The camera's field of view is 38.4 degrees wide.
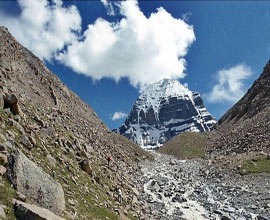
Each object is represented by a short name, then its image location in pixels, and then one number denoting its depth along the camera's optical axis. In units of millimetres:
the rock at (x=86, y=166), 31402
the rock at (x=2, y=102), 26662
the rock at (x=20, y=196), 17641
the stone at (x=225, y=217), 37078
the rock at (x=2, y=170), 18562
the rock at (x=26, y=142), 24386
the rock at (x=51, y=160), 25794
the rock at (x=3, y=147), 20334
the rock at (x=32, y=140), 25581
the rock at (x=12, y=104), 27750
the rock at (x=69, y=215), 19828
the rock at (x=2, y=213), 15828
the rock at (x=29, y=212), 16422
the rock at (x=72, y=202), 22031
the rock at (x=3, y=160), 19188
